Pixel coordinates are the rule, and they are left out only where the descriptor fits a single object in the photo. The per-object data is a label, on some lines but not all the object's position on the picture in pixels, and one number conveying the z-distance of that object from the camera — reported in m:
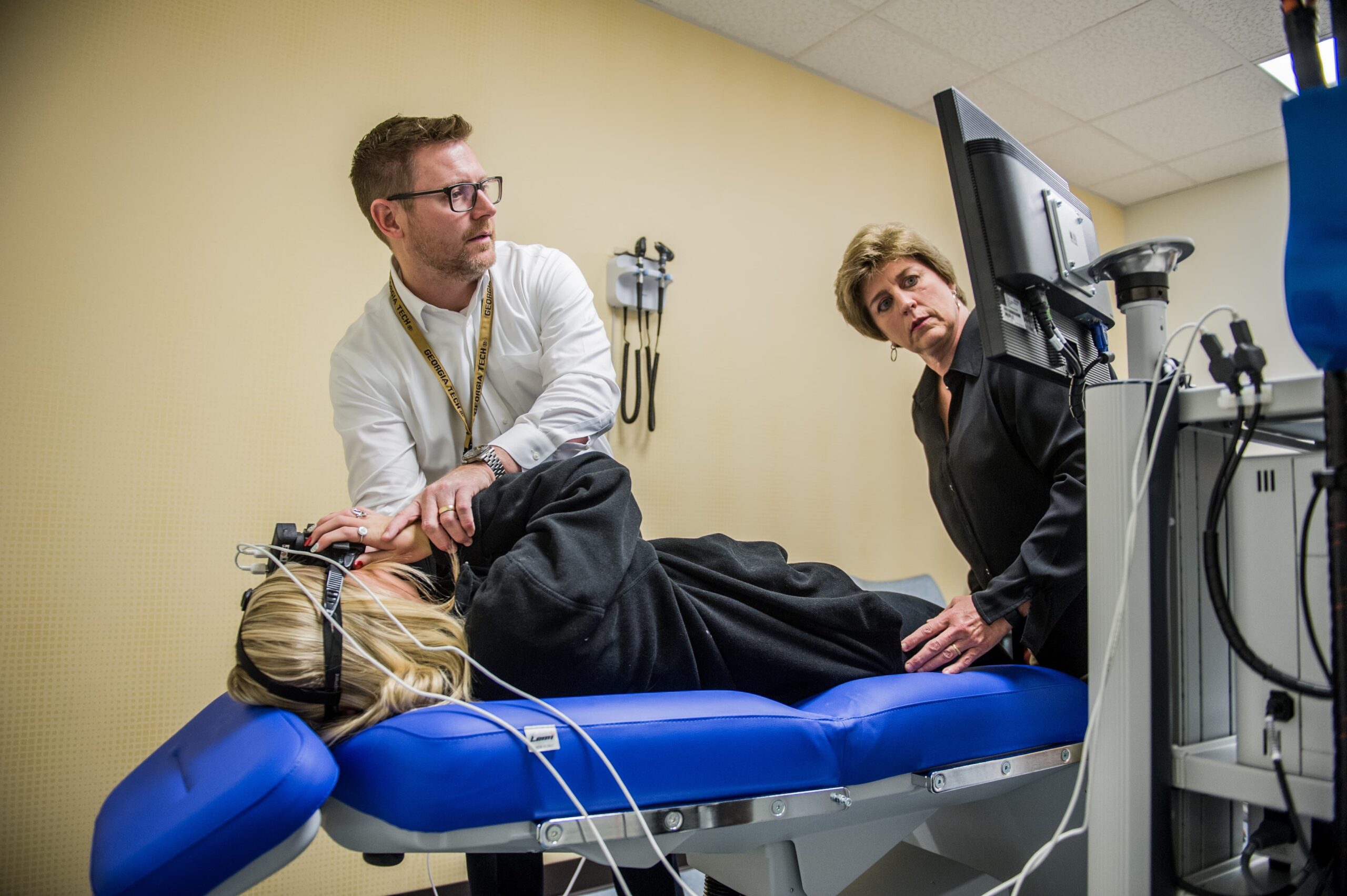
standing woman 1.47
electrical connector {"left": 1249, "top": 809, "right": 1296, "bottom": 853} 1.10
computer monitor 1.23
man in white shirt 1.93
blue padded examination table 0.89
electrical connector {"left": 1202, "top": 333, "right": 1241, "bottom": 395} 0.98
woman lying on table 1.12
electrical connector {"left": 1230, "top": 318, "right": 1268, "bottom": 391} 0.96
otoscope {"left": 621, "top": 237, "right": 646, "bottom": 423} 2.87
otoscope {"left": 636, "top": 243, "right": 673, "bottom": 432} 2.91
